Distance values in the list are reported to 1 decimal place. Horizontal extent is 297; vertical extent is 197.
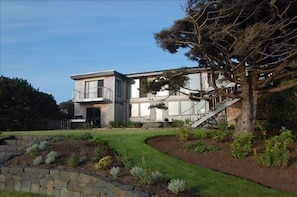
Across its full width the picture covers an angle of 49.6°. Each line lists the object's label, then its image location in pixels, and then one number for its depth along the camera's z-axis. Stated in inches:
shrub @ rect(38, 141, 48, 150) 410.3
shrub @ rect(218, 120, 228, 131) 576.2
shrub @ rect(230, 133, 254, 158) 360.8
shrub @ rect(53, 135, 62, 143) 453.7
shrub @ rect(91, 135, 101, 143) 429.4
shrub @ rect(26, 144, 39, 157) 392.8
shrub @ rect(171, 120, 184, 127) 845.7
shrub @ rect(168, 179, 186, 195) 239.0
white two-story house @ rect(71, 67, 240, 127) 1157.1
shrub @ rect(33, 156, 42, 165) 358.5
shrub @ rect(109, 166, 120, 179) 288.0
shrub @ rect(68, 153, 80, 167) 335.9
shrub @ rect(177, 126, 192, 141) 438.6
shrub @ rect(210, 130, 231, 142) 428.8
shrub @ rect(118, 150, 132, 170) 310.7
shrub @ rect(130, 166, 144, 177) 276.1
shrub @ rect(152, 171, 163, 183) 263.0
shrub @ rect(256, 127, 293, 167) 325.7
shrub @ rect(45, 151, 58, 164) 354.9
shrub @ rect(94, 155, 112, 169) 318.7
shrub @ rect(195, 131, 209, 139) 446.3
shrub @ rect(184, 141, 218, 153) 385.1
